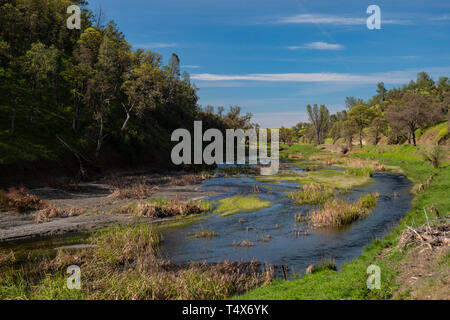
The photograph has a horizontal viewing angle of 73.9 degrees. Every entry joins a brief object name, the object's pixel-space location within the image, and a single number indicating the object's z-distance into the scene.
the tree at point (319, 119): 169.00
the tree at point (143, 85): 53.84
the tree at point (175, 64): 123.25
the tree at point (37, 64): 42.00
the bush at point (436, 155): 49.81
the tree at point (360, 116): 115.29
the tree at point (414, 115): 81.62
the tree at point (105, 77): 50.62
